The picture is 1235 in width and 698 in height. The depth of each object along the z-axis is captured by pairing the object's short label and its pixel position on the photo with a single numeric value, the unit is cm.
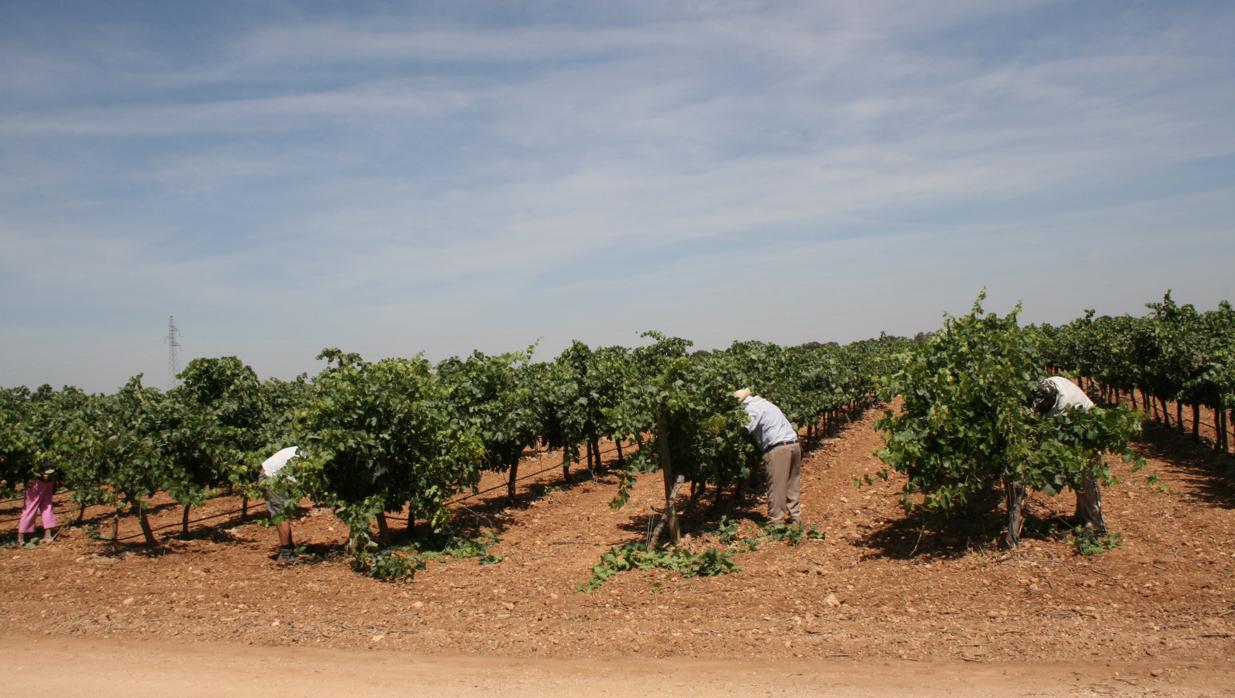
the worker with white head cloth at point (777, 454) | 961
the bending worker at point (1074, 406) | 770
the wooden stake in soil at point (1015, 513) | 763
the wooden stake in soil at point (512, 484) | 1378
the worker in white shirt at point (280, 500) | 983
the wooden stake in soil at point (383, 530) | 956
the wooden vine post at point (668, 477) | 905
